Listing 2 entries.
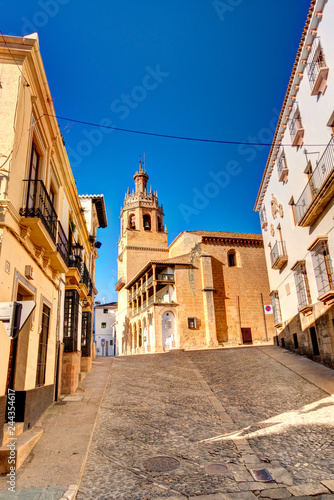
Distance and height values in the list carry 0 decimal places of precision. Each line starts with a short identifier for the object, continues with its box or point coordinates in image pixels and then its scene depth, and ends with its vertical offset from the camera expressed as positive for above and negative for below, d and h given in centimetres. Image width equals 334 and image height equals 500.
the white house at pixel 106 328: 5359 +420
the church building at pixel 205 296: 3011 +486
